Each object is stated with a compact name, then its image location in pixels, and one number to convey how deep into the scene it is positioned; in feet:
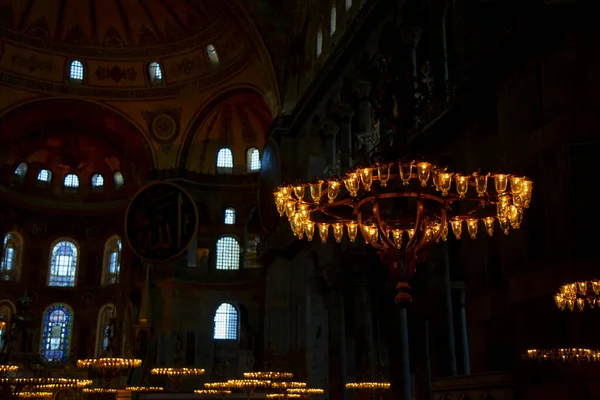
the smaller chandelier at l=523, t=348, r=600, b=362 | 23.47
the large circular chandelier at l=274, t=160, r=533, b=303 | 23.91
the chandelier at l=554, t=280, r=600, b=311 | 22.85
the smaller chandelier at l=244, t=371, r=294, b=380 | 52.53
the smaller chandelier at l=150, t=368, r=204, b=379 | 57.00
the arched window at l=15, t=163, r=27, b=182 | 88.12
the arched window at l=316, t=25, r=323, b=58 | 62.61
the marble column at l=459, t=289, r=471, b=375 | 42.57
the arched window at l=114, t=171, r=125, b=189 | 91.65
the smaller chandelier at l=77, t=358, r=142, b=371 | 47.52
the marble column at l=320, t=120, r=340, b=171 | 58.44
